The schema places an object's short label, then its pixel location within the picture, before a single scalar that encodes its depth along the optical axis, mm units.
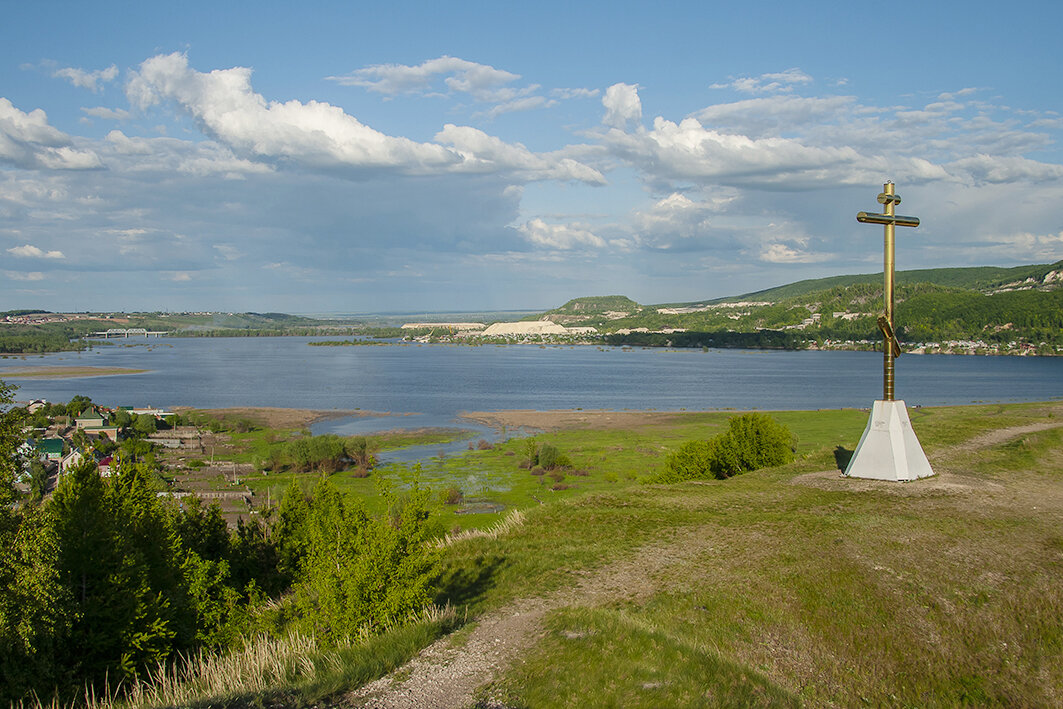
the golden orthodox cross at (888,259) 18062
